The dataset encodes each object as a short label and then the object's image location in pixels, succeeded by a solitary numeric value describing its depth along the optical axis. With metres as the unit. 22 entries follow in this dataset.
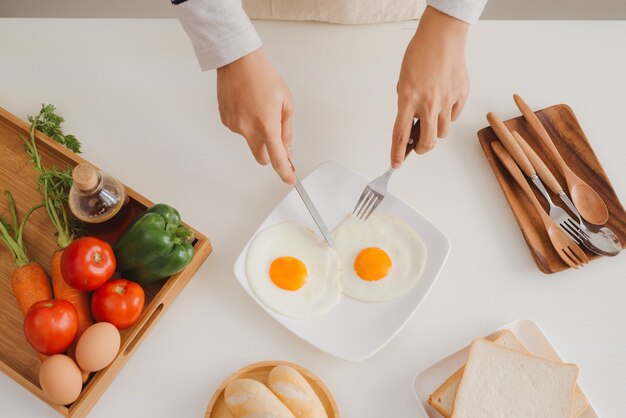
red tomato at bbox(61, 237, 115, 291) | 1.16
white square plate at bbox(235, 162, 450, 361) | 1.26
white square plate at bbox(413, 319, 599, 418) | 1.27
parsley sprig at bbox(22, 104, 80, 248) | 1.27
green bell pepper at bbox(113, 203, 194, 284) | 1.20
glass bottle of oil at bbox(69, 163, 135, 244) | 1.18
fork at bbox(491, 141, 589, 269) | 1.34
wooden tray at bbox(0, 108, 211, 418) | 1.18
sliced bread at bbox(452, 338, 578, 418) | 1.20
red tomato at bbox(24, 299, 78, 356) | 1.12
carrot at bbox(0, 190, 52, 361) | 1.22
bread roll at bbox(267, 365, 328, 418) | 1.16
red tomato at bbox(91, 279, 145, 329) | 1.18
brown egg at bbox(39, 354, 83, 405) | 1.10
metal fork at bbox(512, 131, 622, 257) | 1.36
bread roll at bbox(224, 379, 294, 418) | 1.13
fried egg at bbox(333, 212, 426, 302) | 1.31
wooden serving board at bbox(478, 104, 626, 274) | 1.37
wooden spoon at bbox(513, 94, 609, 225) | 1.39
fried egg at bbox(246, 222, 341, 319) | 1.29
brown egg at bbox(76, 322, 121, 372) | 1.13
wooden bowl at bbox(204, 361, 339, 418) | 1.19
